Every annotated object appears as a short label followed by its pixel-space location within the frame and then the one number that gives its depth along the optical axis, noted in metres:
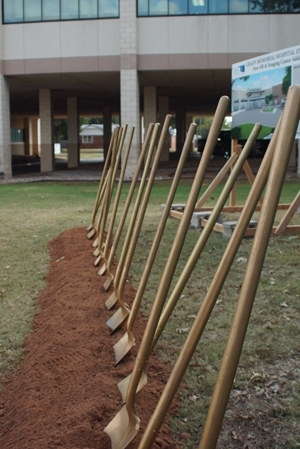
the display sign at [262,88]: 11.13
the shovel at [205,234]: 2.96
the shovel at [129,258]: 4.43
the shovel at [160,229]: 3.72
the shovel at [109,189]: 7.15
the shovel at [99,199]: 8.88
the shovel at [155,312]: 2.97
